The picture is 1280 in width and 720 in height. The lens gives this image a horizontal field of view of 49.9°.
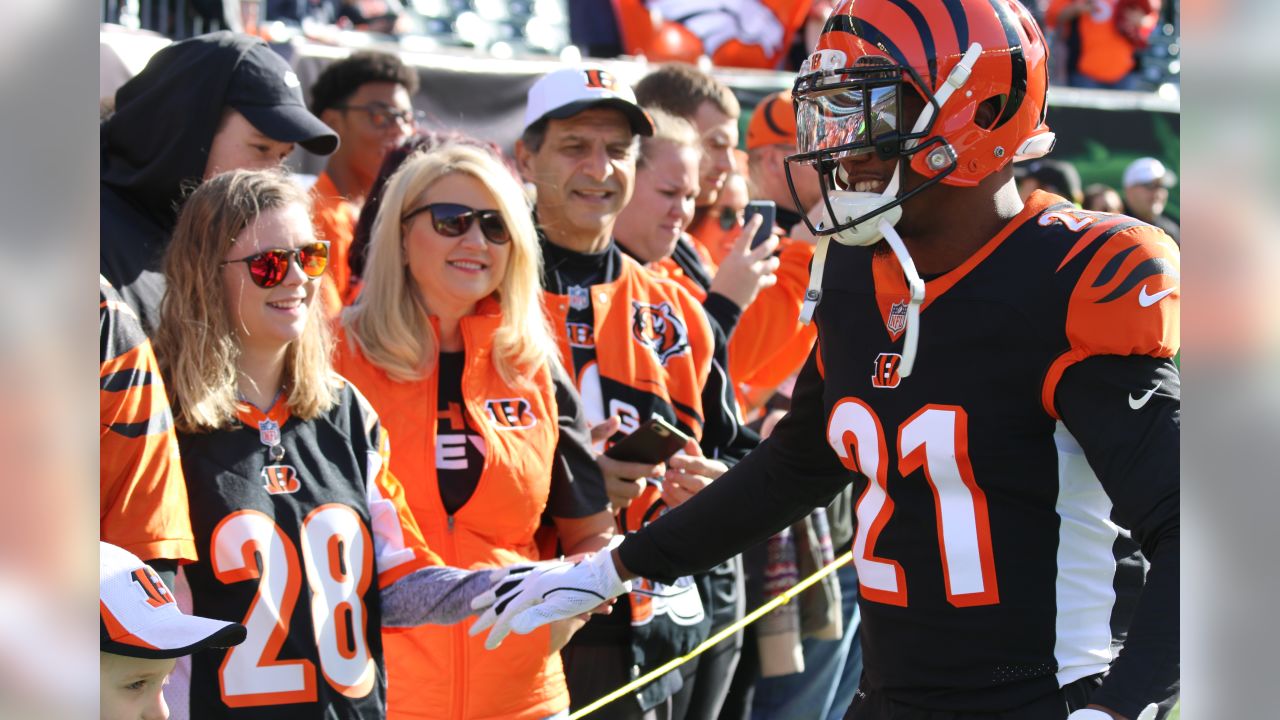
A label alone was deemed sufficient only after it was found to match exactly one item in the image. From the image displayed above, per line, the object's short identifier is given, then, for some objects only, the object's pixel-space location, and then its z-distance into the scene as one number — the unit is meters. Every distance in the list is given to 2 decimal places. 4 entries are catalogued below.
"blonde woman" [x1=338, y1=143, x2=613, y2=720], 3.26
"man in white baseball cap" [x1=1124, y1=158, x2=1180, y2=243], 9.10
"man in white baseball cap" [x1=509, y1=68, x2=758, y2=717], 3.74
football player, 2.22
